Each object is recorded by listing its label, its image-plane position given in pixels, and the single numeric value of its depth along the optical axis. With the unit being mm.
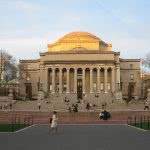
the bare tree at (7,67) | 56239
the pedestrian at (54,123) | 16502
